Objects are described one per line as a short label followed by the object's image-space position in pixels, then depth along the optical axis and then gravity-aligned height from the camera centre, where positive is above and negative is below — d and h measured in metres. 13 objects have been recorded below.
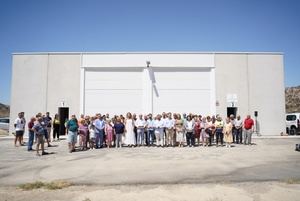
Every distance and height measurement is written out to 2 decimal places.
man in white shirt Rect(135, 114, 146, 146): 15.37 -0.60
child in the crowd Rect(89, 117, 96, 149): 14.42 -0.88
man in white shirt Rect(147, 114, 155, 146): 15.42 -0.54
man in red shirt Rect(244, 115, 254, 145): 16.42 -0.53
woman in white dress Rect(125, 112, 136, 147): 15.20 -0.81
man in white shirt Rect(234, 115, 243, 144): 16.50 -0.65
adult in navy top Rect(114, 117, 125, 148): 14.66 -0.63
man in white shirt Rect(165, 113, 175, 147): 15.24 -0.58
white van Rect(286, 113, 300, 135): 24.92 -0.35
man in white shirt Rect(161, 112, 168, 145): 15.28 -0.23
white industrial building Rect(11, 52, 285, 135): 22.23 +2.69
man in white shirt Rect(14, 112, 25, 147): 14.72 -0.47
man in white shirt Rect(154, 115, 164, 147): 15.29 -0.59
